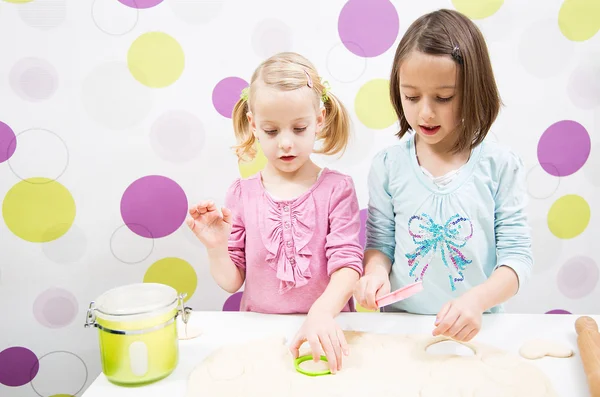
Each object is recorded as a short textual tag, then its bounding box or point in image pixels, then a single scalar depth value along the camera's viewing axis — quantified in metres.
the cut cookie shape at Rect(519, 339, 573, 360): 0.74
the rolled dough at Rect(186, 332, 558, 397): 0.65
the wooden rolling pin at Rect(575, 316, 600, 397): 0.63
